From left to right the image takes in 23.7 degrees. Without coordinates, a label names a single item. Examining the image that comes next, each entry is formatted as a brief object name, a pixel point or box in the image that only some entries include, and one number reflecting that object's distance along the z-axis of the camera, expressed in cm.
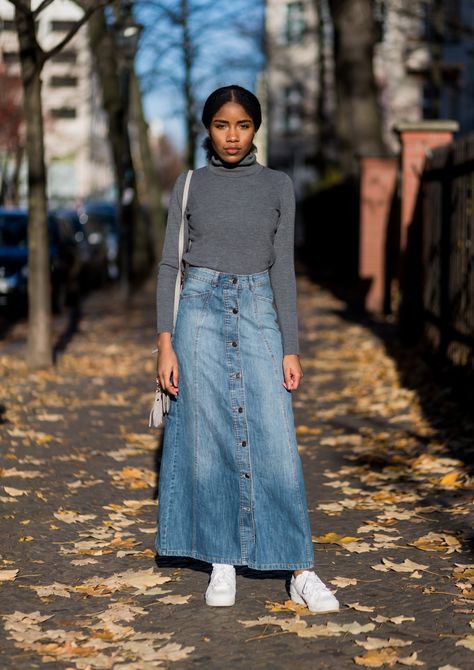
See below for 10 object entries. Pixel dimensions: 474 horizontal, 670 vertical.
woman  449
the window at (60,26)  8111
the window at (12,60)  5879
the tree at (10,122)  5297
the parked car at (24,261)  1934
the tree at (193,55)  2447
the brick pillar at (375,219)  1783
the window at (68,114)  8212
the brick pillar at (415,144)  1319
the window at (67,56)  6986
